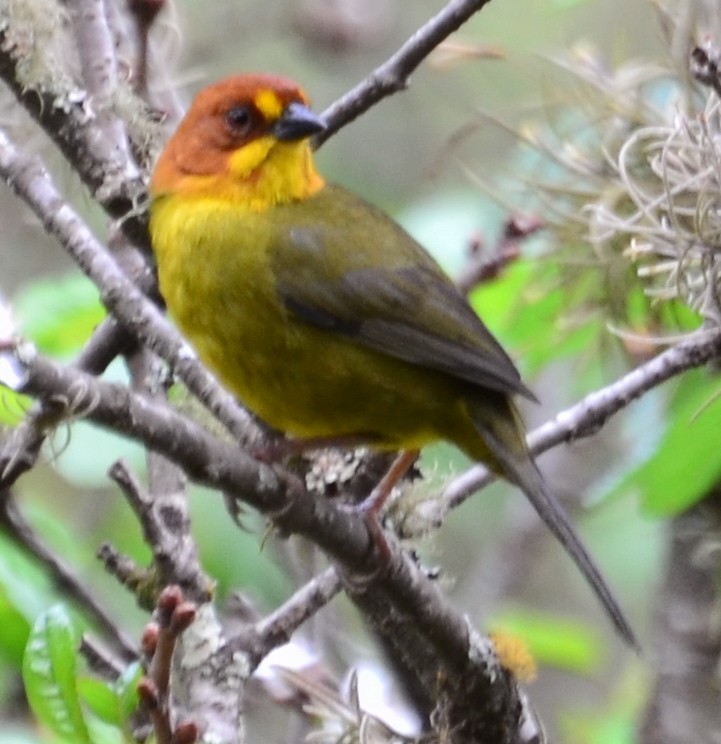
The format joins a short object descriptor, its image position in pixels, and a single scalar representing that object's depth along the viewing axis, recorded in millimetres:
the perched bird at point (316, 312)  5652
